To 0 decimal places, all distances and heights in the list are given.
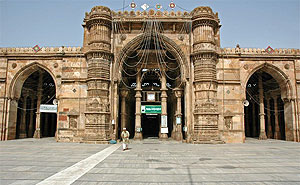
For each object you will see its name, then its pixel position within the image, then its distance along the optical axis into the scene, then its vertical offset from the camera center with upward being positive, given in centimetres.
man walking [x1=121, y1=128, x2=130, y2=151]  1580 -182
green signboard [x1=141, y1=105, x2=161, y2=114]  2509 +56
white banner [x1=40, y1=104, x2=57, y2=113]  2336 +62
